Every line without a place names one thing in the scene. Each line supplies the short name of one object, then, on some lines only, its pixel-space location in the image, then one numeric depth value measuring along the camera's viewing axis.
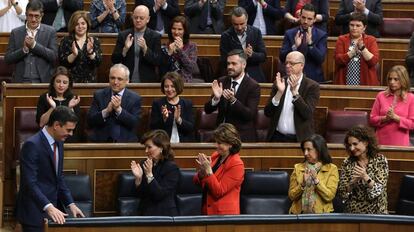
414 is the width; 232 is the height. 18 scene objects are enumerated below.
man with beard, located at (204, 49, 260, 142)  13.62
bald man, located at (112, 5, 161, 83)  15.33
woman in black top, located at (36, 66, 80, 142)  13.55
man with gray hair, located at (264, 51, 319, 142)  13.49
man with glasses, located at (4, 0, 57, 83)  14.98
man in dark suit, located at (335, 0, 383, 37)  17.37
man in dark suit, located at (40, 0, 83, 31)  16.94
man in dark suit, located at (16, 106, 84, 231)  10.45
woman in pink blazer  13.91
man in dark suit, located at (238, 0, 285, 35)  17.41
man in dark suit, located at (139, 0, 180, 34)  16.98
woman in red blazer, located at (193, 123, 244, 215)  11.48
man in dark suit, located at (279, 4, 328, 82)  15.70
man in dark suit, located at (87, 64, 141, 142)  13.59
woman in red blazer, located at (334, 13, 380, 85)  15.61
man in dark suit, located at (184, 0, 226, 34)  17.08
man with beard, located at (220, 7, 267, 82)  15.62
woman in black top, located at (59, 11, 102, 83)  14.87
